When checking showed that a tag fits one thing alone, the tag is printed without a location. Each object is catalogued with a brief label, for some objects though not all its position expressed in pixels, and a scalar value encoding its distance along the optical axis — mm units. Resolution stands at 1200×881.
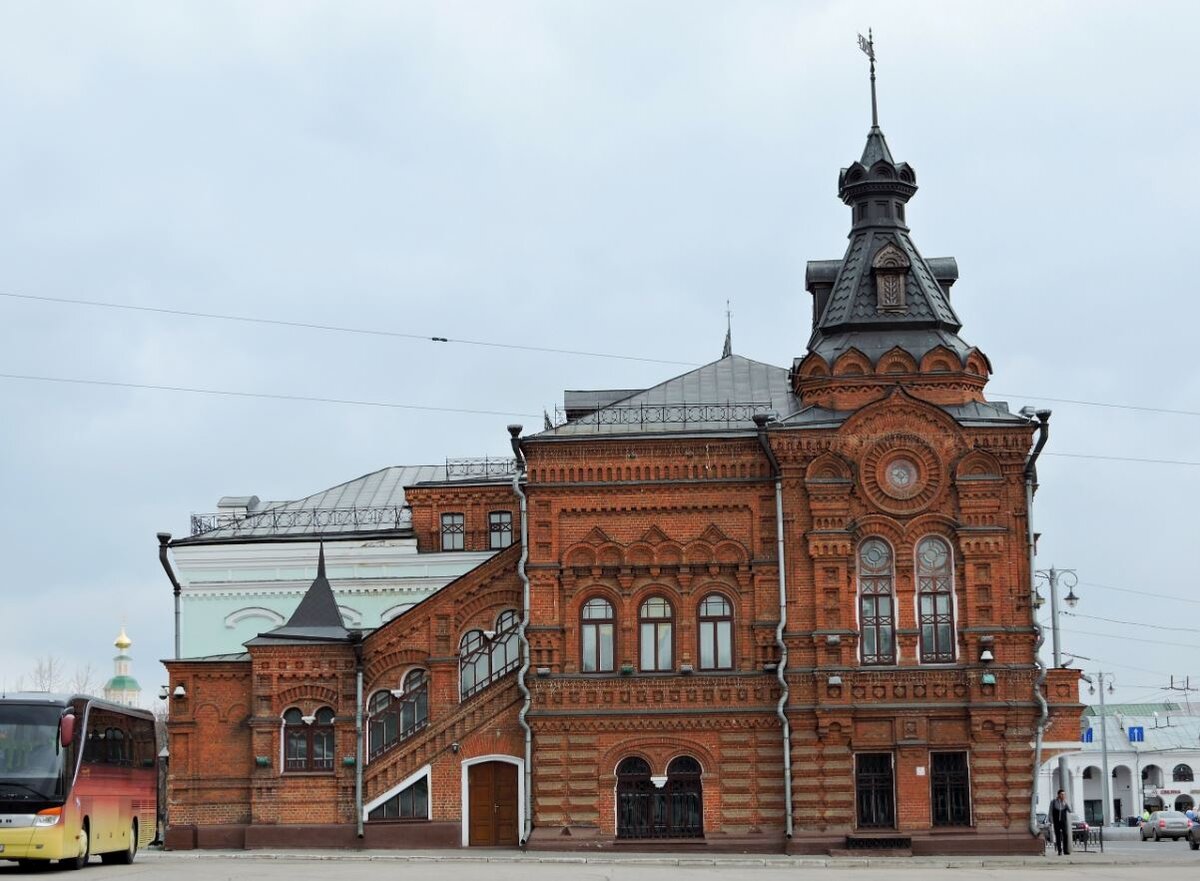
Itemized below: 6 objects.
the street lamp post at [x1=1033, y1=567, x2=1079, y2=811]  44875
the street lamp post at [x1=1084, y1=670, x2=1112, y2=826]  80562
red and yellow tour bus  27828
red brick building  38812
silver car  61344
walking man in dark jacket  38219
